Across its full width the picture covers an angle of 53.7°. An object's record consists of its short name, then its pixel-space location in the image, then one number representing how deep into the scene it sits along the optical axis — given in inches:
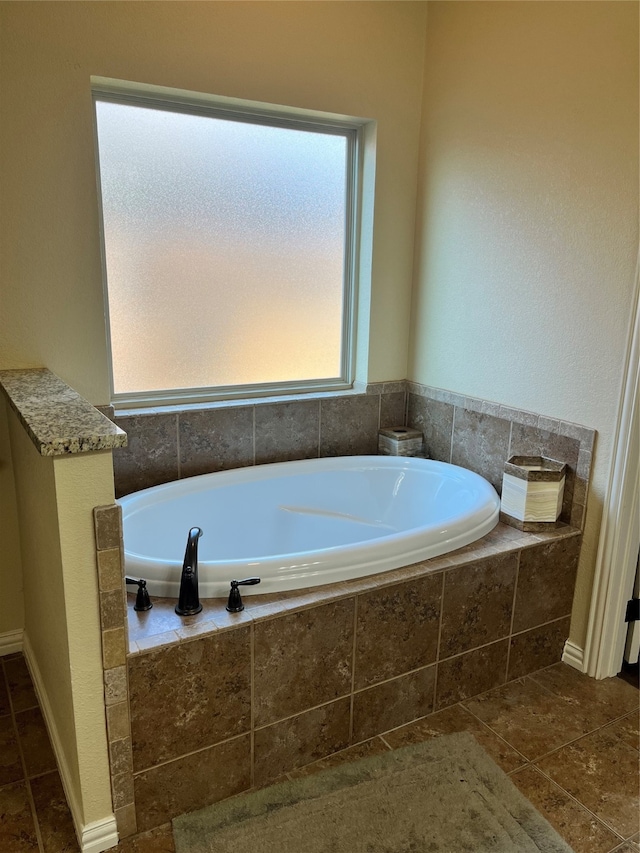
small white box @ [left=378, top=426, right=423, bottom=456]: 115.6
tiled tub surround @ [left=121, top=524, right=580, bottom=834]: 62.8
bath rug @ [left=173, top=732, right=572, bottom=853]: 62.5
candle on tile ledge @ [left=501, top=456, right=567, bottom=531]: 89.6
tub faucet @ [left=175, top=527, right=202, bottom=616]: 66.2
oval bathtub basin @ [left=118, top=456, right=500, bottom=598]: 71.3
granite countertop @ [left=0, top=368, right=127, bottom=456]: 51.4
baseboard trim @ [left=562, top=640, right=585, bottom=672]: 92.7
